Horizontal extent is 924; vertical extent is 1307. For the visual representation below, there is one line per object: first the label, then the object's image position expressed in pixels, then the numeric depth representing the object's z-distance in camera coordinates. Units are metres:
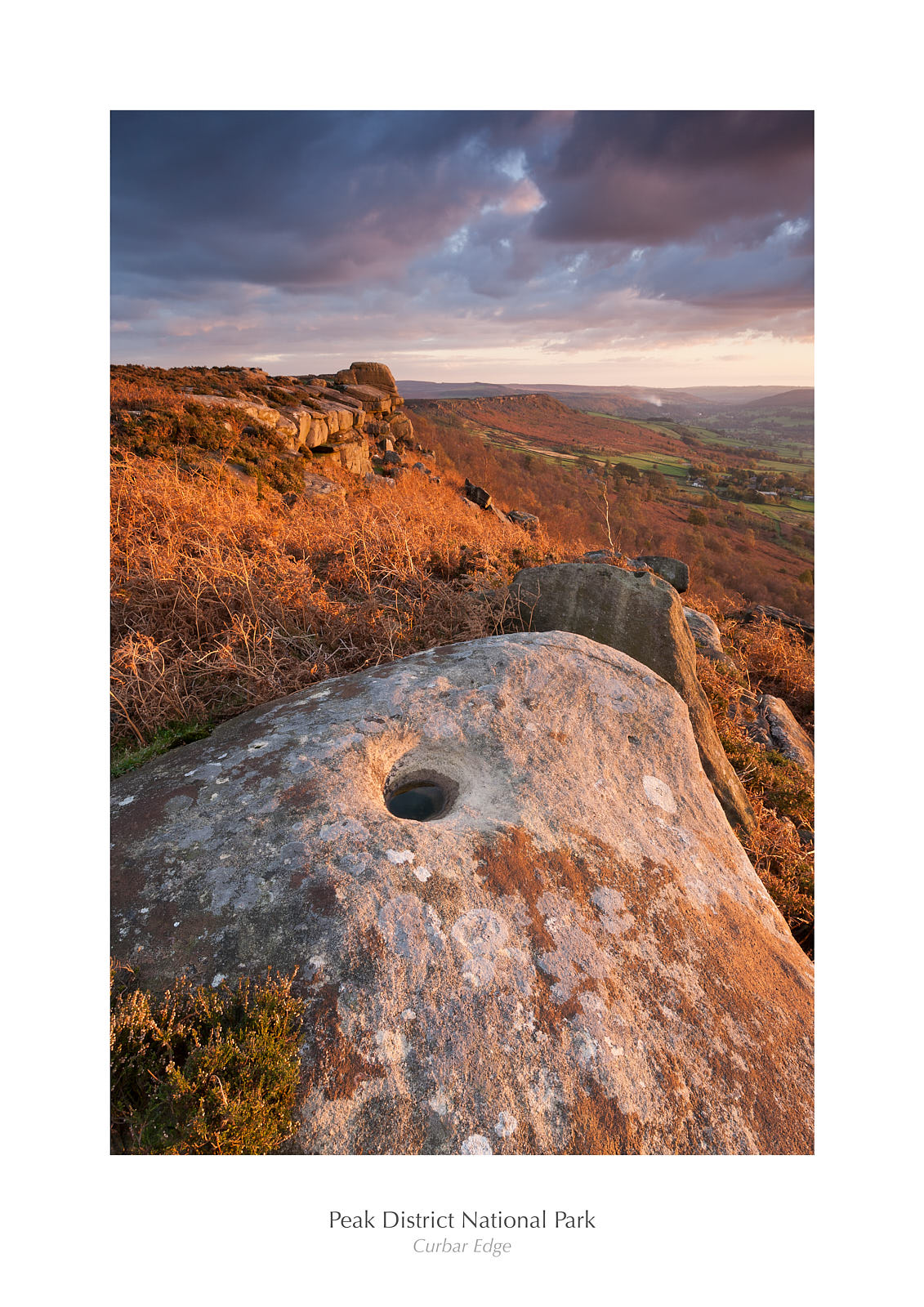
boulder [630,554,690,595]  9.25
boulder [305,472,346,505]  12.34
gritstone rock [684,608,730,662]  7.89
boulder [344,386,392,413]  25.44
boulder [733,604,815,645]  11.51
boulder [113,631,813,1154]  1.92
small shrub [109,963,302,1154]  1.64
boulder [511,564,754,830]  5.02
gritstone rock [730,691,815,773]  6.55
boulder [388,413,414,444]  25.67
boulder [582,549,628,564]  8.10
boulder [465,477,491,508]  19.92
